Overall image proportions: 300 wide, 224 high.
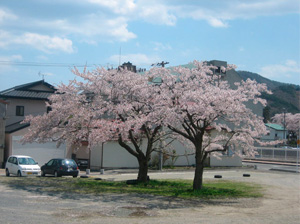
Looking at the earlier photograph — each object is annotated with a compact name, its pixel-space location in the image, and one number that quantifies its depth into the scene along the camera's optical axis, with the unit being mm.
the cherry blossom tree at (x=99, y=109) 21453
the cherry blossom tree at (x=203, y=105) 18453
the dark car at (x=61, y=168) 28422
